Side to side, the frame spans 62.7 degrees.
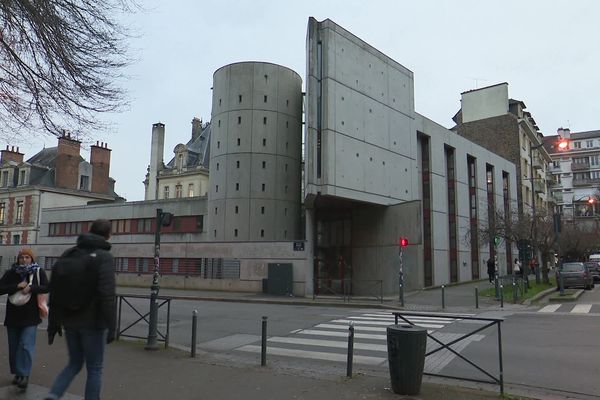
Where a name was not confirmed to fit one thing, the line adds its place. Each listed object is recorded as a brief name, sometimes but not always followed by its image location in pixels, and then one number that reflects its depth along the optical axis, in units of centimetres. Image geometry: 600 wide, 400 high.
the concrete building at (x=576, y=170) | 8719
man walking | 450
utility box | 2564
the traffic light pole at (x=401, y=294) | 2042
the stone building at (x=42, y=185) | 5103
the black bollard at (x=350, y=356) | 700
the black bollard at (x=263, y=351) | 803
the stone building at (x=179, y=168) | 5938
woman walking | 598
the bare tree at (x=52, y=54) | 916
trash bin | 612
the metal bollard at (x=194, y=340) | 846
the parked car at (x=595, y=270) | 3756
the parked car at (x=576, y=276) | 2744
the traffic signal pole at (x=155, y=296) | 909
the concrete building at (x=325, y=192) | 2528
